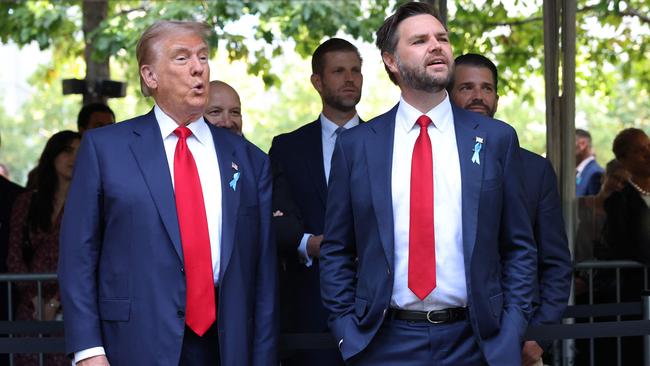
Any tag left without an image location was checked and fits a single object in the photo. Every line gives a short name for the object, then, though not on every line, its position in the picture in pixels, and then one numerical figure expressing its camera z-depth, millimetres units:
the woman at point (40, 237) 7742
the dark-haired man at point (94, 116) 9586
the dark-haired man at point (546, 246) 5090
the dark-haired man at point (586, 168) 11587
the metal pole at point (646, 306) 5843
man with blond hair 4410
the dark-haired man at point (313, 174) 5871
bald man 6082
